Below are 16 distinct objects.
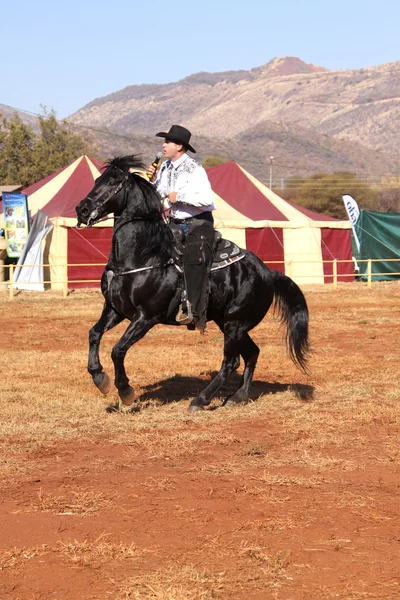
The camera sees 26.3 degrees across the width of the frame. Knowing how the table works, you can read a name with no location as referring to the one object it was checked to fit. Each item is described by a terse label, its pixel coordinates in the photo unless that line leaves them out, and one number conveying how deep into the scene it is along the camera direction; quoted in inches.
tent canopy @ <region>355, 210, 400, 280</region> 1213.7
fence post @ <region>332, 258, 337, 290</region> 1031.0
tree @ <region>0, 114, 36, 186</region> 2198.6
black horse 325.1
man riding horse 335.3
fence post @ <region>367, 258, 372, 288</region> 1058.4
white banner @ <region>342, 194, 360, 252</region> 1210.0
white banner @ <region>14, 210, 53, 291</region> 1053.2
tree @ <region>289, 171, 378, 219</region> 3253.0
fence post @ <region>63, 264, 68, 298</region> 947.0
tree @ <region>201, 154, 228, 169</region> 3472.7
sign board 1057.5
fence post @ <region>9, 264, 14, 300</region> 925.7
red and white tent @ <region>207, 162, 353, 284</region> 1152.2
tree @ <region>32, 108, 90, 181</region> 2220.7
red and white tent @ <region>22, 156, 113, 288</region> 1072.2
